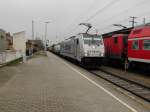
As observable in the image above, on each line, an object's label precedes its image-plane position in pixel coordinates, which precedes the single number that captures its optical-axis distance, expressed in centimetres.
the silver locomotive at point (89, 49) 2284
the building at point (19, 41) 3616
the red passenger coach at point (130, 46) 1769
